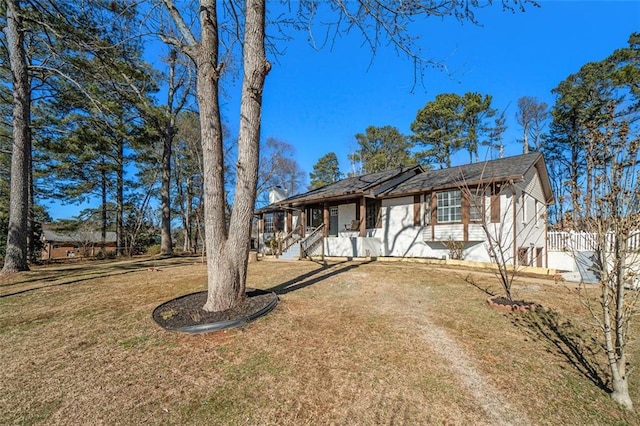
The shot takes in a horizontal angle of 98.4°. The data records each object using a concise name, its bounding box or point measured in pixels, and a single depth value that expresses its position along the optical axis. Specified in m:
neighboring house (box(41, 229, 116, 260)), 22.02
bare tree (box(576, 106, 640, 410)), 2.67
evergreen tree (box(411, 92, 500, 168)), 24.06
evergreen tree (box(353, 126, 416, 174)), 28.91
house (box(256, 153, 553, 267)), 11.19
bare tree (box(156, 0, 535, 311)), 4.50
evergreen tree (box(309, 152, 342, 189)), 35.31
